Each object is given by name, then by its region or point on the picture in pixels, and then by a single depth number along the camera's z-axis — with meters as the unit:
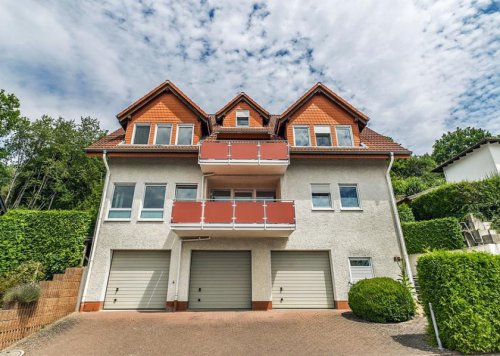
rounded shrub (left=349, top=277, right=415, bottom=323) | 9.43
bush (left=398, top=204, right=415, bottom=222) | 17.45
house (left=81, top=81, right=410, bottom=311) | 12.23
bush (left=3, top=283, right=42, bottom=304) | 8.52
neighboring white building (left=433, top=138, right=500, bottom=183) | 21.66
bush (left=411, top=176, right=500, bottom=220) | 14.78
